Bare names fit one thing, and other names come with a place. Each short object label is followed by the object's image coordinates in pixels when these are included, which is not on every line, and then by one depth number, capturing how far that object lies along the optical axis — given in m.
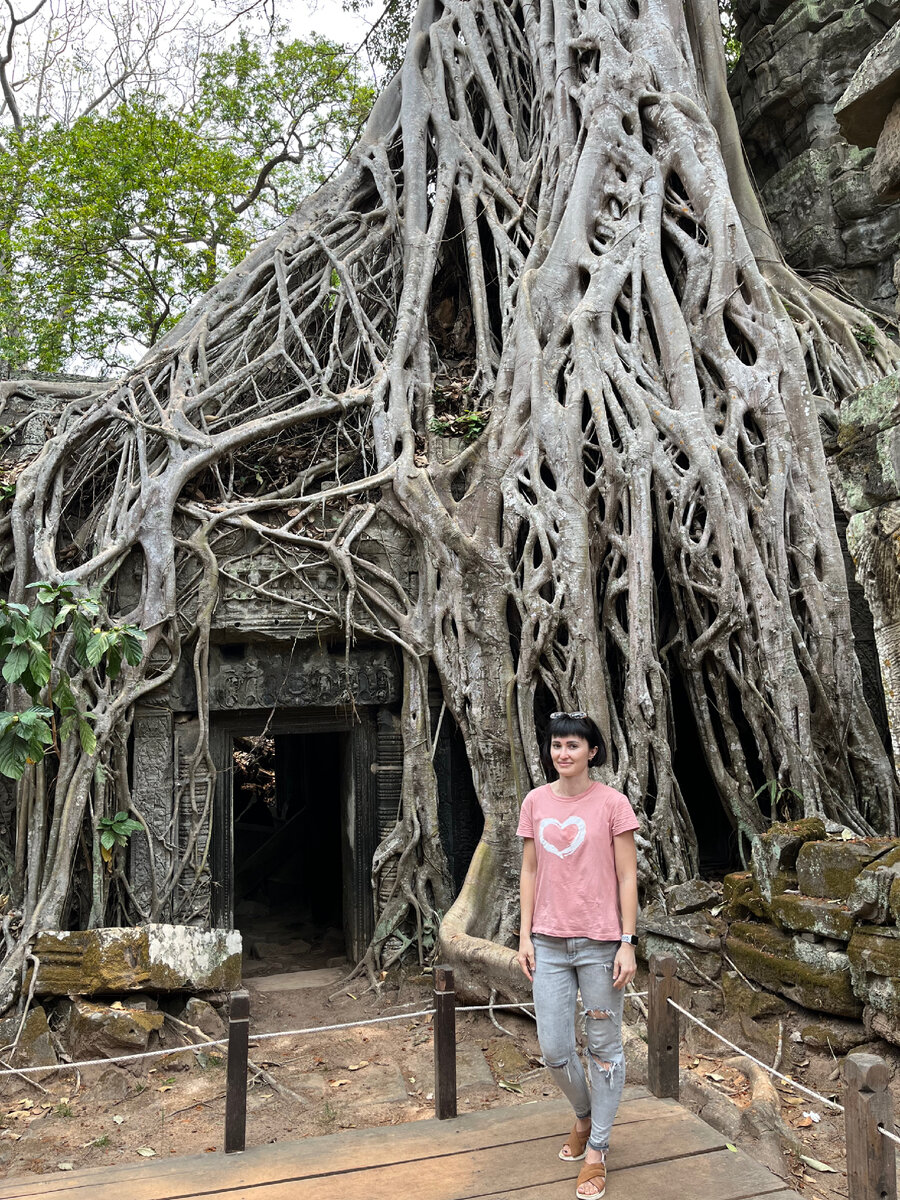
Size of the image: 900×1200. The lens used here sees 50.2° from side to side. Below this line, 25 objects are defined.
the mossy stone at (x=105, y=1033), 4.22
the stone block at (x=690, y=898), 4.51
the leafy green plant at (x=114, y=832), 4.81
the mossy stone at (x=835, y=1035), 3.55
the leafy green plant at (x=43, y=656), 3.92
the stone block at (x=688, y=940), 4.23
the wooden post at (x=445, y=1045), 2.63
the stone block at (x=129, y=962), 4.35
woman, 2.21
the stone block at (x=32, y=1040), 4.19
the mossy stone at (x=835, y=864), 3.64
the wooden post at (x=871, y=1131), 1.90
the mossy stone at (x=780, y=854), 3.93
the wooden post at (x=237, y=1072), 2.50
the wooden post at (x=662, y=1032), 2.71
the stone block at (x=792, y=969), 3.59
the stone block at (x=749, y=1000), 3.86
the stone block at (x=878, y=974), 3.35
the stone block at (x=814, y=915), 3.58
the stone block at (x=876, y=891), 3.45
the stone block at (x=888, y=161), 2.22
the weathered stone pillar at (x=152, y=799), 5.03
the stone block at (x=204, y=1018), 4.48
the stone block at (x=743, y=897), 4.05
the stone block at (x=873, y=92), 2.12
